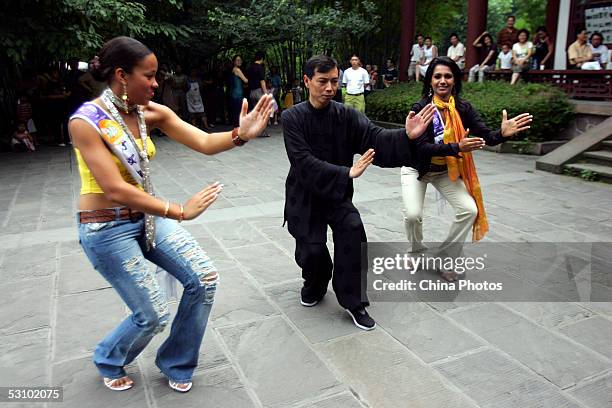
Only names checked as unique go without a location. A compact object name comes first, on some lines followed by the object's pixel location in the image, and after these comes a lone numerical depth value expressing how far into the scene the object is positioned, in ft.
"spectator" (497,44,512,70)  39.17
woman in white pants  12.82
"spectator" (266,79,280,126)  44.83
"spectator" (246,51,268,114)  39.96
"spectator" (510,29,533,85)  36.68
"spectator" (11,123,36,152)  36.14
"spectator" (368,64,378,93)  54.45
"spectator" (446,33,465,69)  44.44
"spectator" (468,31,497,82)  39.88
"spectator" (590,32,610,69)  36.32
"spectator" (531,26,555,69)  40.65
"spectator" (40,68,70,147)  38.63
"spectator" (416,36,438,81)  46.65
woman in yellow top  7.48
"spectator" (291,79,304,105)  55.52
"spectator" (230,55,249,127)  40.52
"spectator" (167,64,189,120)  42.88
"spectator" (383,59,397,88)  55.57
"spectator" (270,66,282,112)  48.83
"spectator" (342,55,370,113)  37.68
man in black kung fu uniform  10.85
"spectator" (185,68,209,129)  43.11
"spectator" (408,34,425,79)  47.39
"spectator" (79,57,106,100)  34.12
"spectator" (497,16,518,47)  40.70
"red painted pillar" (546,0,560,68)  48.03
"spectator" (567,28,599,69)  35.55
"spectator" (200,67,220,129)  48.32
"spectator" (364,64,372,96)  47.57
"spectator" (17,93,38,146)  35.68
